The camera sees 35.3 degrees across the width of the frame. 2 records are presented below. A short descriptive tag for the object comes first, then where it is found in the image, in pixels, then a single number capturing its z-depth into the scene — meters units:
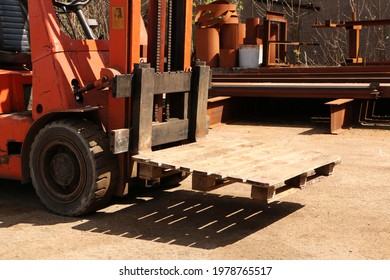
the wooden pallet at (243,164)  4.36
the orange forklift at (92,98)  4.88
